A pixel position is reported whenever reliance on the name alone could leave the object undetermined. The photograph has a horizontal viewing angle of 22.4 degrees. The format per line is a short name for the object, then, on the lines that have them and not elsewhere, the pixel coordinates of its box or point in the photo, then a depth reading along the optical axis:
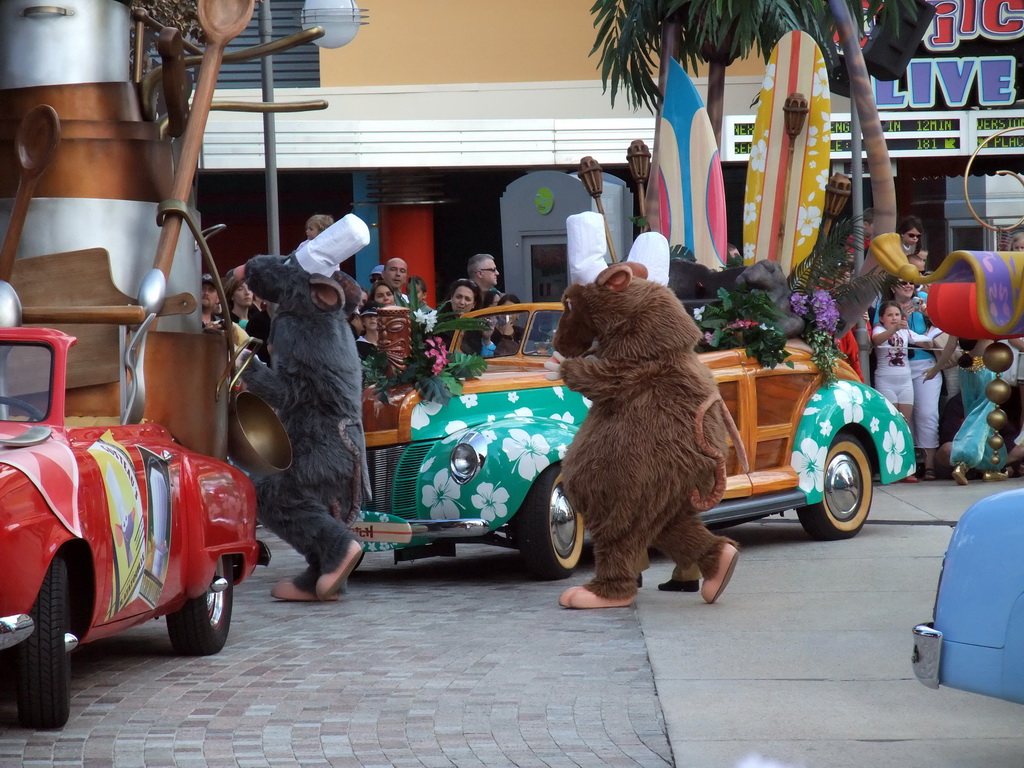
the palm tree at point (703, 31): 24.18
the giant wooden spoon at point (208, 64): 11.49
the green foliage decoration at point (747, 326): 16.48
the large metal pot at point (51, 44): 11.39
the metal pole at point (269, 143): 21.44
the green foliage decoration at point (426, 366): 14.86
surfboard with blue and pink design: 19.21
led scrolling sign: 34.17
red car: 8.12
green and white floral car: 14.23
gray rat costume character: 13.37
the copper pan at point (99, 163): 11.11
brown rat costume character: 12.57
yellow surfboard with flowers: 18.37
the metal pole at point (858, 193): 23.19
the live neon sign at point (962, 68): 34.23
